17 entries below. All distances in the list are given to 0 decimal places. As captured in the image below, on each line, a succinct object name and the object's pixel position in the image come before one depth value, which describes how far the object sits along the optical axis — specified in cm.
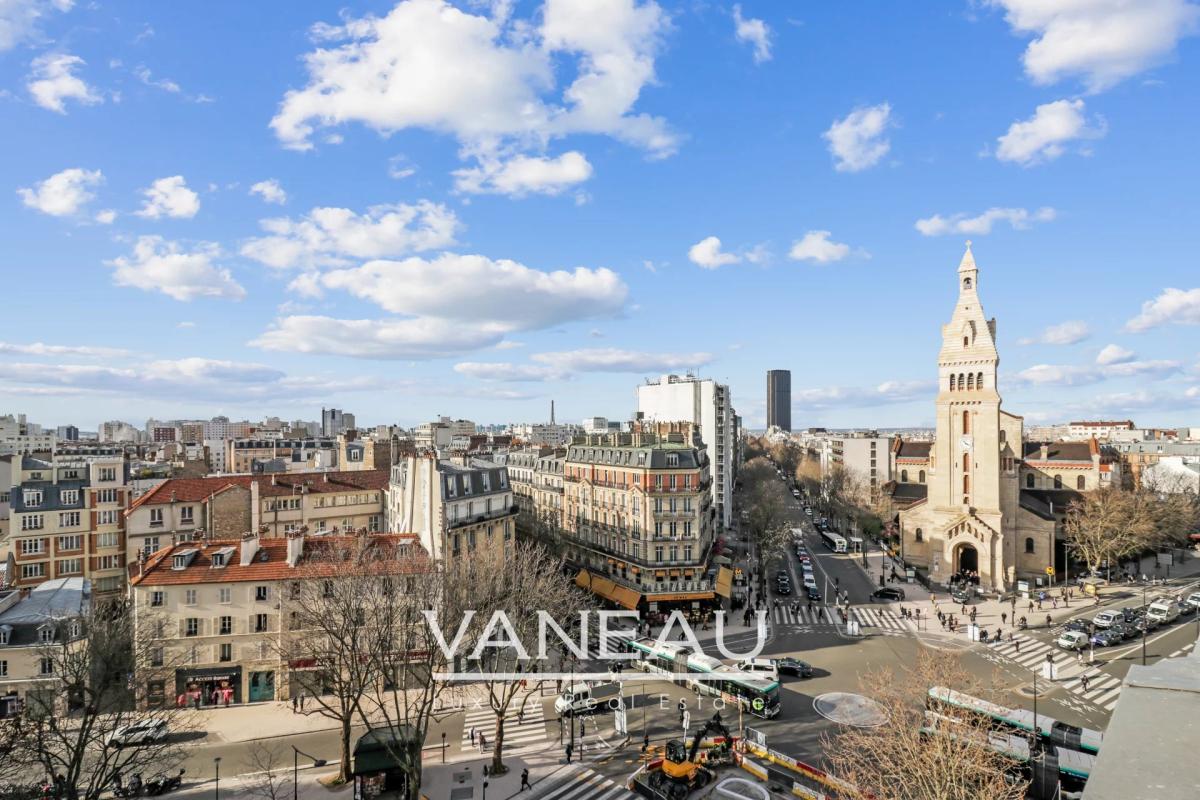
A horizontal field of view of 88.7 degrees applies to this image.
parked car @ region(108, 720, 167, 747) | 2240
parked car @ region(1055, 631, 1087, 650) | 4431
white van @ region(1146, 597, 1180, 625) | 4897
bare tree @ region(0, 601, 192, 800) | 2147
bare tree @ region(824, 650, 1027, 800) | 1942
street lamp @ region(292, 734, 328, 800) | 2563
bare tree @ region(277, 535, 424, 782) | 2772
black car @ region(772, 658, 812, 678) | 3953
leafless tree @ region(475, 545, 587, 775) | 3083
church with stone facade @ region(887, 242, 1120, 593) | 6334
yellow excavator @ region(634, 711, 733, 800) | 2634
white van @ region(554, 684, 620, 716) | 3419
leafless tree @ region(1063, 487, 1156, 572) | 6147
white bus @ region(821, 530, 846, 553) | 8491
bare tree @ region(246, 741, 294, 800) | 2678
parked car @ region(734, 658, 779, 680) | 3742
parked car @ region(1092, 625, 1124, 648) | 4497
